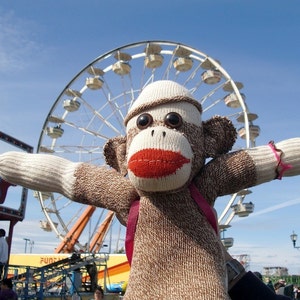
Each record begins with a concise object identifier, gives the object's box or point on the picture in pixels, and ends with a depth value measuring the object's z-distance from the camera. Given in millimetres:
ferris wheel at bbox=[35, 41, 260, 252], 13086
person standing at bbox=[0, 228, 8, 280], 5452
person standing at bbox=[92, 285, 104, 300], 5621
